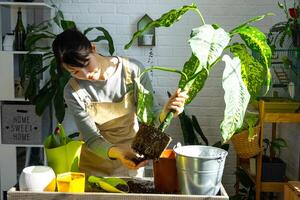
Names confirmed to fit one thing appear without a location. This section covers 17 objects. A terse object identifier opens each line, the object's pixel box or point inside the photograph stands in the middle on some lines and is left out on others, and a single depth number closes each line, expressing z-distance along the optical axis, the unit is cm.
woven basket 265
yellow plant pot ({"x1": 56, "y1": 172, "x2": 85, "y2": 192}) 108
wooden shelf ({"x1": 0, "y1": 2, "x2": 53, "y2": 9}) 300
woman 142
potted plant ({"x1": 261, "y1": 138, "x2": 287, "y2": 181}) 268
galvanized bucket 103
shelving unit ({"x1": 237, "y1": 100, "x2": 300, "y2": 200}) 255
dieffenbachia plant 97
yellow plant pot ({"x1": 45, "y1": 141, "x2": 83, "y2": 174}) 118
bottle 312
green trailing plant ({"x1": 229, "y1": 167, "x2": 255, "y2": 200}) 300
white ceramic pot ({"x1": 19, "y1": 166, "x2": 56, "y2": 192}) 105
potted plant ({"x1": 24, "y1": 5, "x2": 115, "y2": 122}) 293
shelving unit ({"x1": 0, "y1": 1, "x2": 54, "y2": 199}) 308
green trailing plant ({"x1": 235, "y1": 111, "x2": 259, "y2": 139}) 244
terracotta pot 112
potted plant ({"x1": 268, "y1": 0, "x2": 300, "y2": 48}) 255
